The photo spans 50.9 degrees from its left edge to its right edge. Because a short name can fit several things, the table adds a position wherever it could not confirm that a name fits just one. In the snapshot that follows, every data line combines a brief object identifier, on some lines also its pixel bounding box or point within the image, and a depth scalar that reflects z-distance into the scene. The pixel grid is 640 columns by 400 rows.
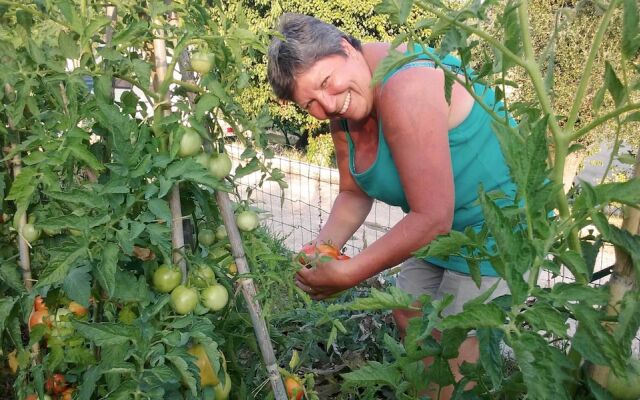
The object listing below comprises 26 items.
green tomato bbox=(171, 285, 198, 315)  1.31
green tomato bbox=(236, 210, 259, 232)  1.46
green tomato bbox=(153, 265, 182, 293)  1.35
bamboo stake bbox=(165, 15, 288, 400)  1.42
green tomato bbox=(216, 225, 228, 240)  1.58
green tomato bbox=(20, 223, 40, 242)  1.59
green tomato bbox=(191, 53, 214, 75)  1.30
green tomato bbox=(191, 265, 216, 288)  1.39
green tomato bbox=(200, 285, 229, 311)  1.37
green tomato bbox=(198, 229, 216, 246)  1.59
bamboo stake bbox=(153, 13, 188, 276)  1.37
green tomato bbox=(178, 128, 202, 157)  1.30
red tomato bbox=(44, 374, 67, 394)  1.59
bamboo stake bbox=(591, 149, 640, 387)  0.88
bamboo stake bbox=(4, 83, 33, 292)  1.64
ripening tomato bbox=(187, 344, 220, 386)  1.43
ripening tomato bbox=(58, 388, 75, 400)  1.60
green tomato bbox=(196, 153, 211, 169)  1.36
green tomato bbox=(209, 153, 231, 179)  1.38
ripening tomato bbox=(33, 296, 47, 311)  1.66
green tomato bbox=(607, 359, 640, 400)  0.87
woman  1.70
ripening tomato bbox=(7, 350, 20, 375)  1.78
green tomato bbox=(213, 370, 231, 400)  1.49
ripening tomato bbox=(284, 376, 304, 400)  1.57
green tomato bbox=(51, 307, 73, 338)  1.54
